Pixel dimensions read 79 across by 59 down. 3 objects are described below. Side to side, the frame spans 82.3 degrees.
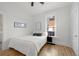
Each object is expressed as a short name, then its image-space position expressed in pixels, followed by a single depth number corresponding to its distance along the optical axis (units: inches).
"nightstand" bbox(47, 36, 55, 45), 103.8
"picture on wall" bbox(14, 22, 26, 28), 89.3
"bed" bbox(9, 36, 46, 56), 56.6
